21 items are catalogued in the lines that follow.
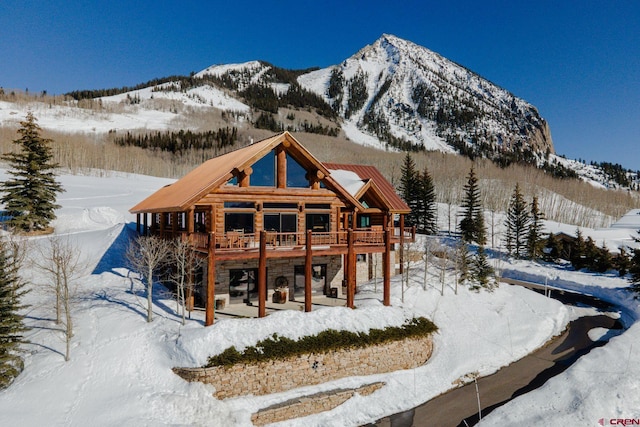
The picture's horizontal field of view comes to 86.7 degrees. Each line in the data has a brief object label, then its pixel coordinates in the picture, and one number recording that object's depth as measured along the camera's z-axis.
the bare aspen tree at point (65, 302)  12.59
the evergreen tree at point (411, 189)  56.75
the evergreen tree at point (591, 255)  38.16
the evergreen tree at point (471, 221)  48.62
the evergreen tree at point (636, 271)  26.03
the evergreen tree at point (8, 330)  11.70
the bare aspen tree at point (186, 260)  15.36
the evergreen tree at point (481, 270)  24.75
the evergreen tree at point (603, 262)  36.84
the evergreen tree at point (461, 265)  24.27
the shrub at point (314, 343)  13.14
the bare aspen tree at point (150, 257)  14.68
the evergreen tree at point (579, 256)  39.81
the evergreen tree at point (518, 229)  47.59
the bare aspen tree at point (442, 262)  22.30
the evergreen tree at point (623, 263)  33.72
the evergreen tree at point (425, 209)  56.25
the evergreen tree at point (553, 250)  44.25
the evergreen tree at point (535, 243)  44.81
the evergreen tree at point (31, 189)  25.95
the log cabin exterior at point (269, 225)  16.11
